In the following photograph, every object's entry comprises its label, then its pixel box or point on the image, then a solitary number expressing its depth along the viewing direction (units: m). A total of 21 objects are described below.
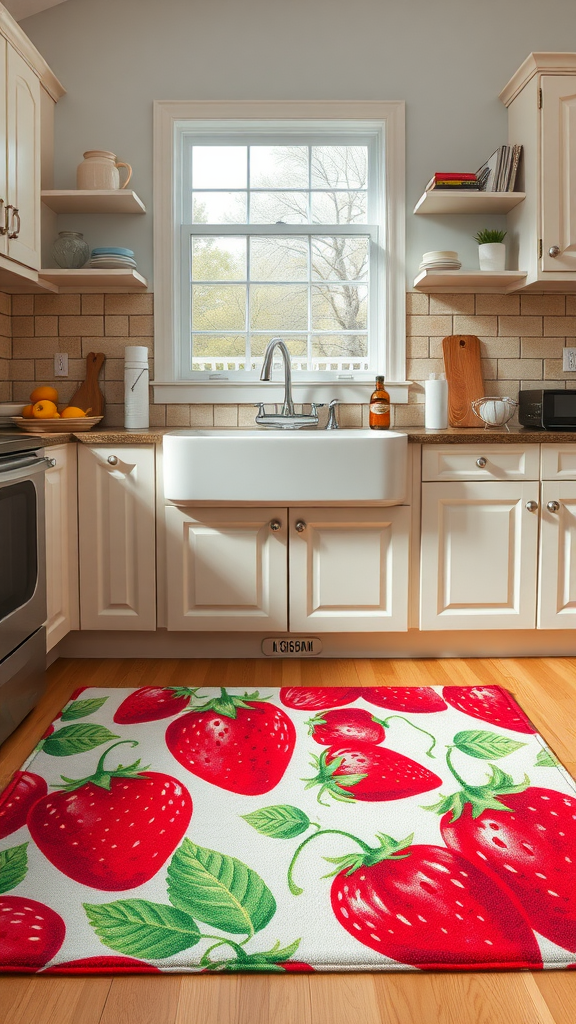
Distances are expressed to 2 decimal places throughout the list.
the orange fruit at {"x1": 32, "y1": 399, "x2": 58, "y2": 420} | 2.88
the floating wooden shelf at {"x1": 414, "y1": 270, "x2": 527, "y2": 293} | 2.99
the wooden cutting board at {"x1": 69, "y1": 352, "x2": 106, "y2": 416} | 3.20
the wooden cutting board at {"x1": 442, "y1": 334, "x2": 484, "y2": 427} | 3.20
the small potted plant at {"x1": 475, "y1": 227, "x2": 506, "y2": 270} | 3.06
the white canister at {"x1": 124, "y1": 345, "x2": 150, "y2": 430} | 3.04
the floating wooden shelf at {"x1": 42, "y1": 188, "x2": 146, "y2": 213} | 2.94
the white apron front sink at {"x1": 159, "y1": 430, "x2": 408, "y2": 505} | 2.55
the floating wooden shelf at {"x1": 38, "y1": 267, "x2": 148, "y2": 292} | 2.96
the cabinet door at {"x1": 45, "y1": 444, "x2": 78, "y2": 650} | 2.53
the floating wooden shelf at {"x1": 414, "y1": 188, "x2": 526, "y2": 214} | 2.96
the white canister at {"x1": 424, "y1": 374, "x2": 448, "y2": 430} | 3.06
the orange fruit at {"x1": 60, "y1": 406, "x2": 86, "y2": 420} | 2.90
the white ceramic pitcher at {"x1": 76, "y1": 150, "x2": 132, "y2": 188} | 2.99
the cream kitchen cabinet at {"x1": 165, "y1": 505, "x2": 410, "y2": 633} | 2.70
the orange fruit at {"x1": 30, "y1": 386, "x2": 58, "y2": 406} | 3.04
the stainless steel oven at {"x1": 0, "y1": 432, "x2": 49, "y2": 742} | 2.03
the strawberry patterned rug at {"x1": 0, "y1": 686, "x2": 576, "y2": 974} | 1.32
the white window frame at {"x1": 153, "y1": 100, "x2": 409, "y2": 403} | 3.15
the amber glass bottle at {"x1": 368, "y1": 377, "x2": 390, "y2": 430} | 3.08
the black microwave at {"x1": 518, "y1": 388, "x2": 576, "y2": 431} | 2.83
